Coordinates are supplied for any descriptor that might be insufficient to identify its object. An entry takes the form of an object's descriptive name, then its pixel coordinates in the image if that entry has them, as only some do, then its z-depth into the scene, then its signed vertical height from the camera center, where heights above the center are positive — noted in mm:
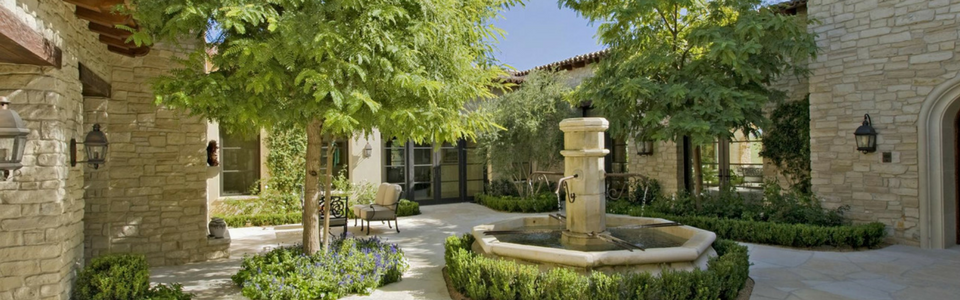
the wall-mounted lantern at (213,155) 9898 +96
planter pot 7527 -956
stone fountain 4867 -881
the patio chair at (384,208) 9555 -901
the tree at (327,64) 4562 +881
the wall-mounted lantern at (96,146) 4965 +143
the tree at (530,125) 12711 +756
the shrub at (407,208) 12250 -1150
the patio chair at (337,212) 8797 -920
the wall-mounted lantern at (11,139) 3270 +145
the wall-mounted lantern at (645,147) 12164 +206
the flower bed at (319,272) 5148 -1156
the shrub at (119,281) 4703 -1074
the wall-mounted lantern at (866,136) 7836 +258
